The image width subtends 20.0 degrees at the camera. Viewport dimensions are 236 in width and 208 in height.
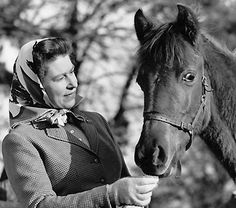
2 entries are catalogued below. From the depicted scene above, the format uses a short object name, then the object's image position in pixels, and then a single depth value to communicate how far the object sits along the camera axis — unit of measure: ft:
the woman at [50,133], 12.26
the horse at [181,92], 13.52
